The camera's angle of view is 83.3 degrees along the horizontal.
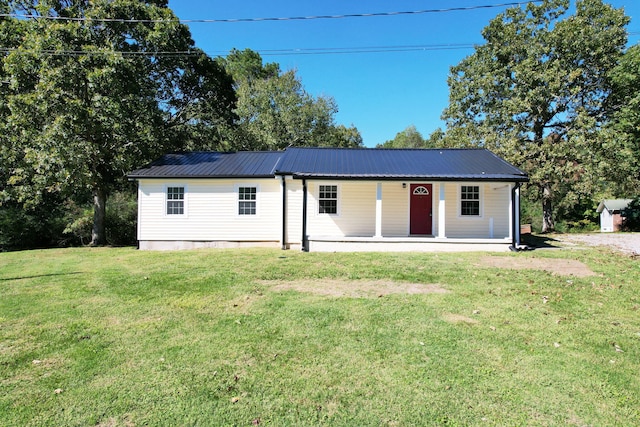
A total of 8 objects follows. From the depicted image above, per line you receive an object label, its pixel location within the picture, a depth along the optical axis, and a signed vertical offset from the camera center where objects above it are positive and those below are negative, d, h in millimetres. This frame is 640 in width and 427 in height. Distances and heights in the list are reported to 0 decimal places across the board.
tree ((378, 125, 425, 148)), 51594 +11555
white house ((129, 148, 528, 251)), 13109 +468
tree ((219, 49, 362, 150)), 25484 +7668
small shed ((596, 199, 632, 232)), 28609 +426
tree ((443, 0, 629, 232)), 18625 +7197
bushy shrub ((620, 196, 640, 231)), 22594 +84
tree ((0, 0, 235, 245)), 13531 +5095
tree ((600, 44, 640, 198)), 17969 +4980
